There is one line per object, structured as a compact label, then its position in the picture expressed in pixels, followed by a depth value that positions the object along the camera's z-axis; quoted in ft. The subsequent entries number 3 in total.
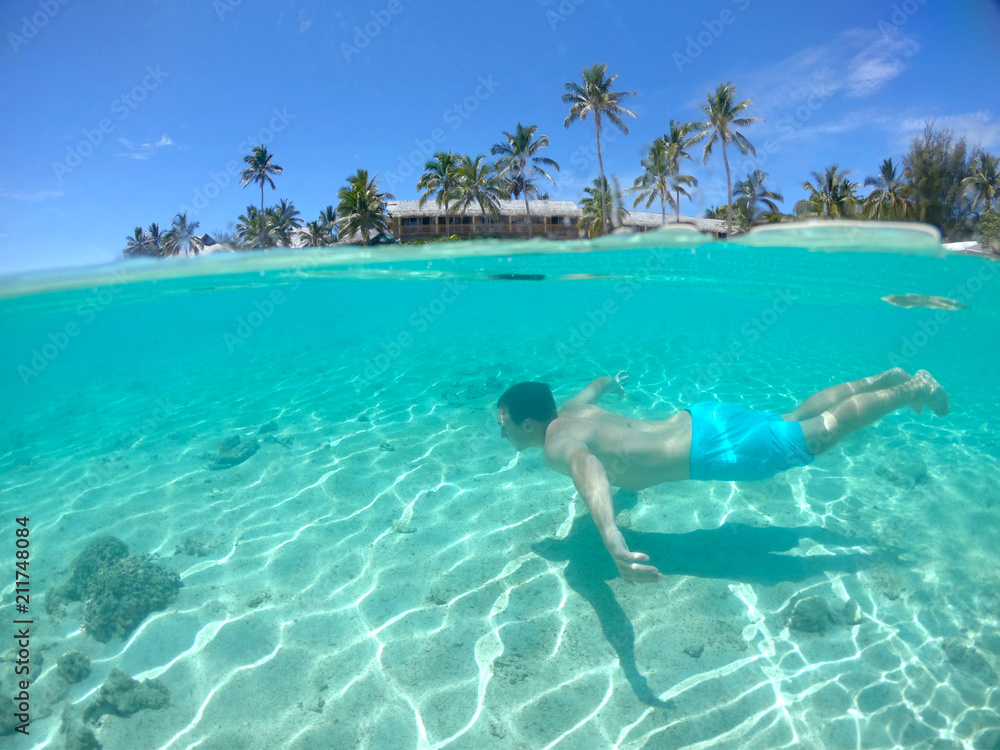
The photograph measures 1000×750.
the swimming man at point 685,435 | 13.24
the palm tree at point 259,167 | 167.43
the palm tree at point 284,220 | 185.78
